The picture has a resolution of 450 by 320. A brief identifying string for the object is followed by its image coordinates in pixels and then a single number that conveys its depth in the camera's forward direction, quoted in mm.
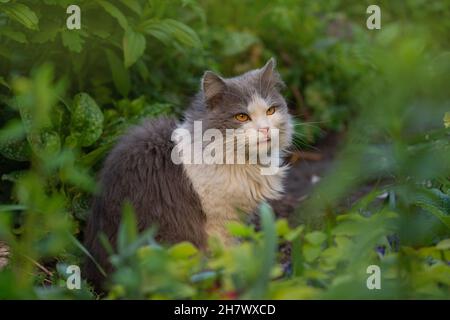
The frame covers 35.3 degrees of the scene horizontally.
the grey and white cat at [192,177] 3340
